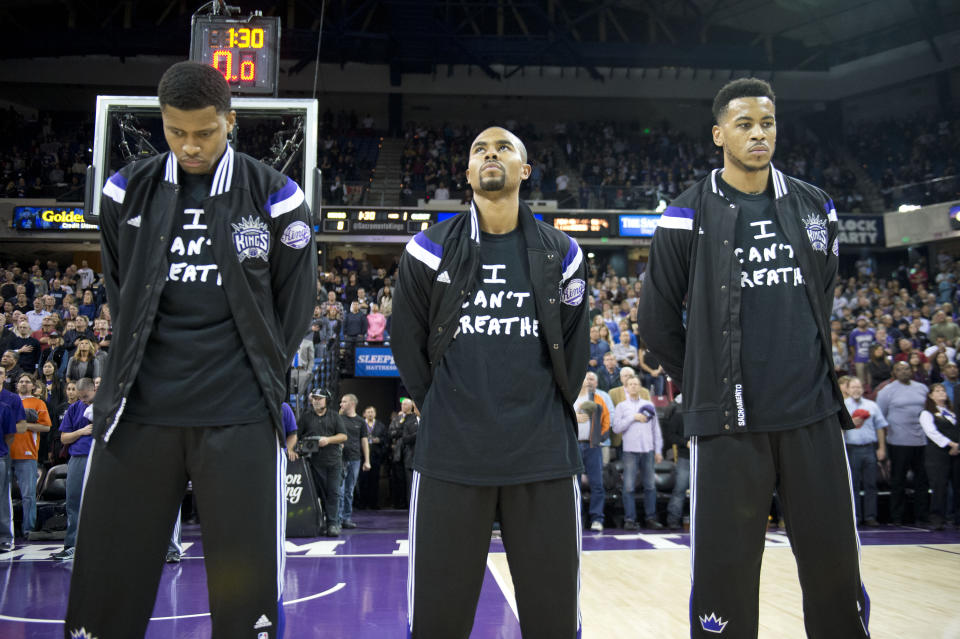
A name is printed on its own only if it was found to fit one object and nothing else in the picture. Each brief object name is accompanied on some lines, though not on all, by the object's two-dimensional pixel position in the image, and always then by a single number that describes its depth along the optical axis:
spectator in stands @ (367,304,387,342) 16.20
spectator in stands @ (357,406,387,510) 12.38
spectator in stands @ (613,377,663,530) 9.88
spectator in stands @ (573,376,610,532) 9.66
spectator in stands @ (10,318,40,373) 12.01
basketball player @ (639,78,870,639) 2.60
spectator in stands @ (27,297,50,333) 14.61
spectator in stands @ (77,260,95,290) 19.09
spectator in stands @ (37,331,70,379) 12.16
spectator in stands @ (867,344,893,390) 12.48
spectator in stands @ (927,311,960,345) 13.42
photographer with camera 9.92
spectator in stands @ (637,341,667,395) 12.48
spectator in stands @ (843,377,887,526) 10.03
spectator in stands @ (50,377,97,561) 7.51
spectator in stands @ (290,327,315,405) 11.73
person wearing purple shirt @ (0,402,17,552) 8.01
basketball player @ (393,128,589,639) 2.54
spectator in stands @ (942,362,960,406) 10.60
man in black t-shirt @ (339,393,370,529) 10.45
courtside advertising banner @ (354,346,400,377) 15.88
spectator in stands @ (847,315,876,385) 13.95
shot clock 8.56
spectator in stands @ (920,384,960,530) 9.81
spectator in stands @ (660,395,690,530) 9.84
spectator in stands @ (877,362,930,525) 10.19
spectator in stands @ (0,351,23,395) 10.14
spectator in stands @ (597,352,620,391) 11.82
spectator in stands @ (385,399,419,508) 11.68
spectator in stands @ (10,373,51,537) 8.52
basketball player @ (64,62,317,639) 2.27
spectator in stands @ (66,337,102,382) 10.49
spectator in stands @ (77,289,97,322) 15.35
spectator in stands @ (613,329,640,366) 13.21
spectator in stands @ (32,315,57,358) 12.80
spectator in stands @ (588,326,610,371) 12.62
